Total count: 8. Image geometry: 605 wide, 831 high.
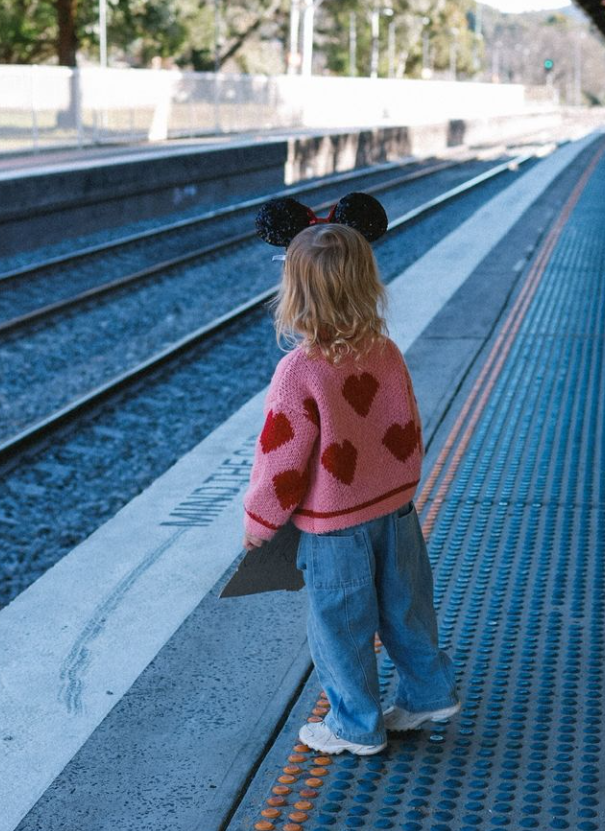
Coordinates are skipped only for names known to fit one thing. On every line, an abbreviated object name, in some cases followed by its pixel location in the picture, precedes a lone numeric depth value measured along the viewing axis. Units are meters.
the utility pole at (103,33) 29.86
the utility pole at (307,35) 46.25
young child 2.89
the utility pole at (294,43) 45.34
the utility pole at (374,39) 67.94
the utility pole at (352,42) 68.69
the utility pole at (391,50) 78.44
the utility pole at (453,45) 93.24
